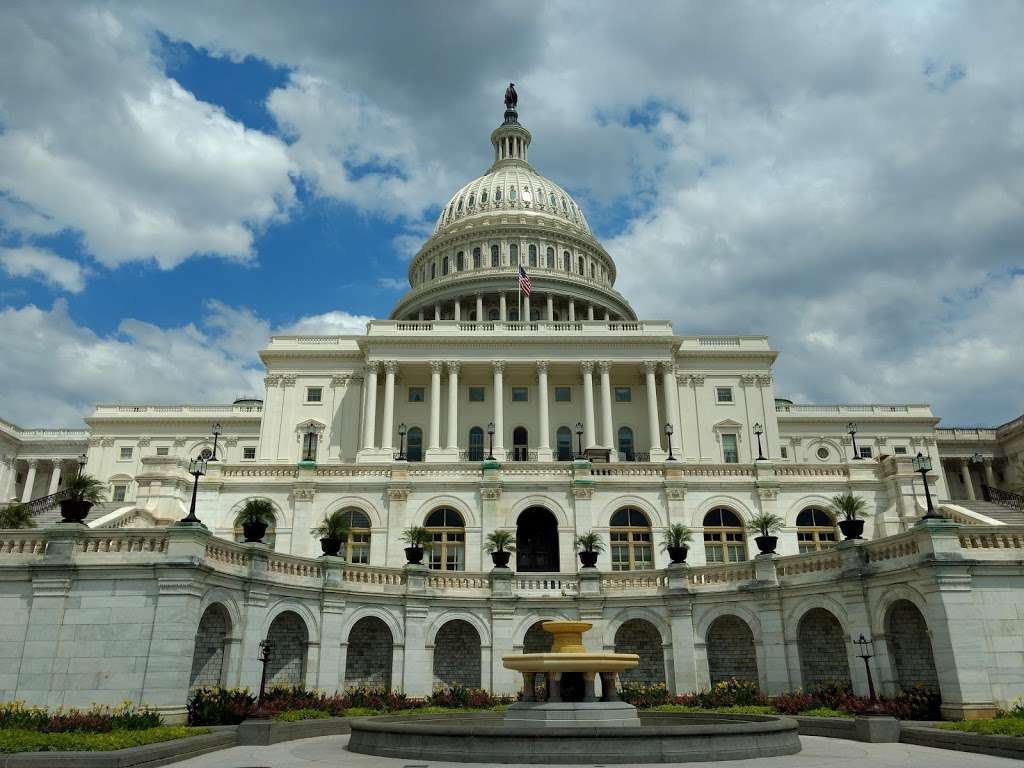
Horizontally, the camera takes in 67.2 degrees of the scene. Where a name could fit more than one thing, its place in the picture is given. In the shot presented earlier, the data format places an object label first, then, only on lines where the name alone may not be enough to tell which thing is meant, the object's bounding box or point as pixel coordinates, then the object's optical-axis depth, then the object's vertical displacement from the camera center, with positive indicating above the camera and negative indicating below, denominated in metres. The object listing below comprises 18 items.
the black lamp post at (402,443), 65.78 +18.86
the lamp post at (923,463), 28.73 +6.99
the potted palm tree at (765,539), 33.69 +5.06
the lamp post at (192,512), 25.69 +5.14
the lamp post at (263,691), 23.28 -0.82
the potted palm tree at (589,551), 36.53 +5.09
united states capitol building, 24.66 +8.07
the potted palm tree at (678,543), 35.91 +5.49
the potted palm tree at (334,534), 33.97 +5.68
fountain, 18.23 -1.69
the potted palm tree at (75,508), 25.22 +4.90
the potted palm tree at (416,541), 35.19 +5.75
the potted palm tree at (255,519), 30.48 +6.46
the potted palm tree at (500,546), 36.22 +5.48
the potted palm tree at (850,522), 30.53 +5.14
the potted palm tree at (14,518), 35.75 +6.64
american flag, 88.15 +41.24
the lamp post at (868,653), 23.02 +0.24
